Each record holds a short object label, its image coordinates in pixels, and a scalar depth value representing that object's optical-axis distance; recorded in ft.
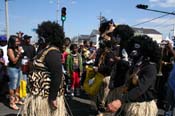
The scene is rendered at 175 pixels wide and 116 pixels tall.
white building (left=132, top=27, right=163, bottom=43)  157.58
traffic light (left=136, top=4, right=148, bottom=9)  50.13
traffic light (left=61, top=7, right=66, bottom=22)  25.60
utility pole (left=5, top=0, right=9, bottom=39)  48.43
